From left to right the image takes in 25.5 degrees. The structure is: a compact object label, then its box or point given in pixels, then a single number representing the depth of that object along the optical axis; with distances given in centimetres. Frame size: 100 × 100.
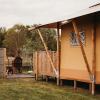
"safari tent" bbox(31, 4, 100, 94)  944
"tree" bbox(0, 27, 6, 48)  3184
